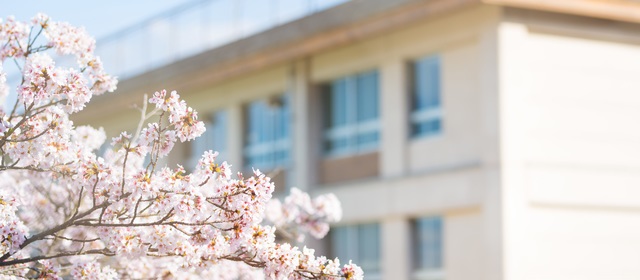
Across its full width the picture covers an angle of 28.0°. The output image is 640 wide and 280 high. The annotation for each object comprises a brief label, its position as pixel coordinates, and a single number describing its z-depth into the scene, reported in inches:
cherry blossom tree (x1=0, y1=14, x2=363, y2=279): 364.2
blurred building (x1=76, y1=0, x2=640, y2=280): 921.5
